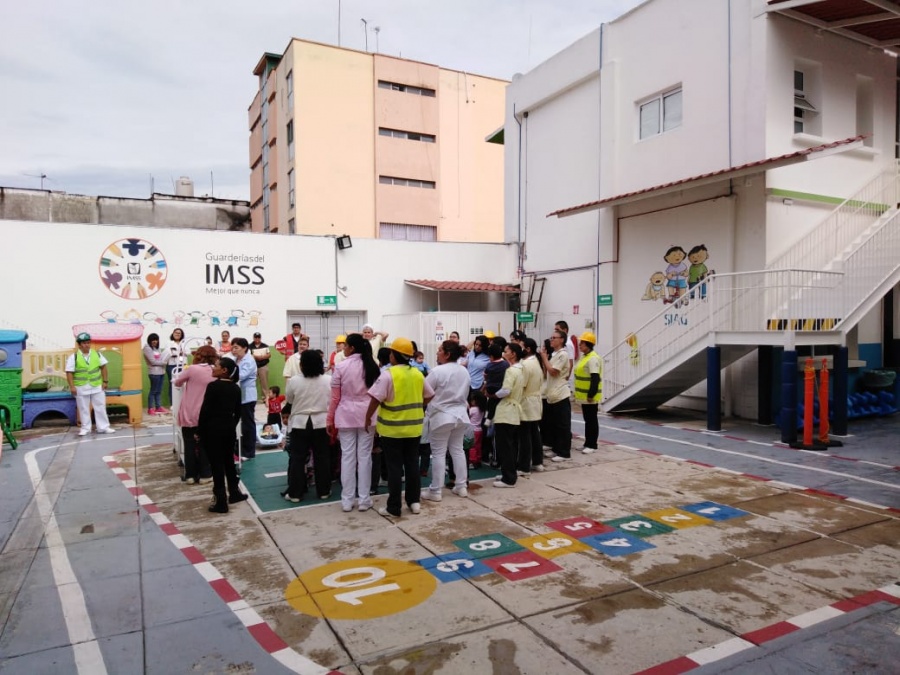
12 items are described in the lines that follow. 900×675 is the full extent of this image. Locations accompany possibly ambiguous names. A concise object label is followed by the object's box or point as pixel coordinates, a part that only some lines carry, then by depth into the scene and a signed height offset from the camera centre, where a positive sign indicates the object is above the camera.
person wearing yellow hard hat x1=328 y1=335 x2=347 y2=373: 9.27 -0.39
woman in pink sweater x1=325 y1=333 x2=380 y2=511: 6.34 -0.89
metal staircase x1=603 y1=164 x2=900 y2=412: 10.30 +0.39
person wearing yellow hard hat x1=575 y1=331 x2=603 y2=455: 9.11 -0.87
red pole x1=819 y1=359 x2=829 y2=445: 9.42 -1.22
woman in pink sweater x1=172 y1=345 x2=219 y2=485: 7.29 -0.77
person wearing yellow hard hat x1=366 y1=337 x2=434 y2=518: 6.20 -0.91
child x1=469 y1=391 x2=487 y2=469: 8.49 -1.29
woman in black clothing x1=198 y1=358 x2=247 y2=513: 6.29 -0.98
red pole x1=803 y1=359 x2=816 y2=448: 9.29 -1.21
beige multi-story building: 28.72 +8.61
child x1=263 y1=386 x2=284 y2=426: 9.70 -1.21
